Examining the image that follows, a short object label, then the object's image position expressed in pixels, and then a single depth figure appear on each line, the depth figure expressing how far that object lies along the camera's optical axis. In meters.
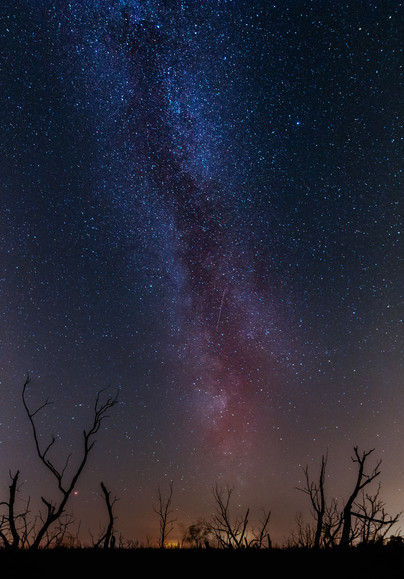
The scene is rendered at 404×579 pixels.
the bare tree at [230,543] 13.57
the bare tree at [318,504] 13.80
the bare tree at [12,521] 10.86
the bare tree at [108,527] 13.59
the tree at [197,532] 32.62
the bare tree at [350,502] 12.34
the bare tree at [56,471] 11.31
